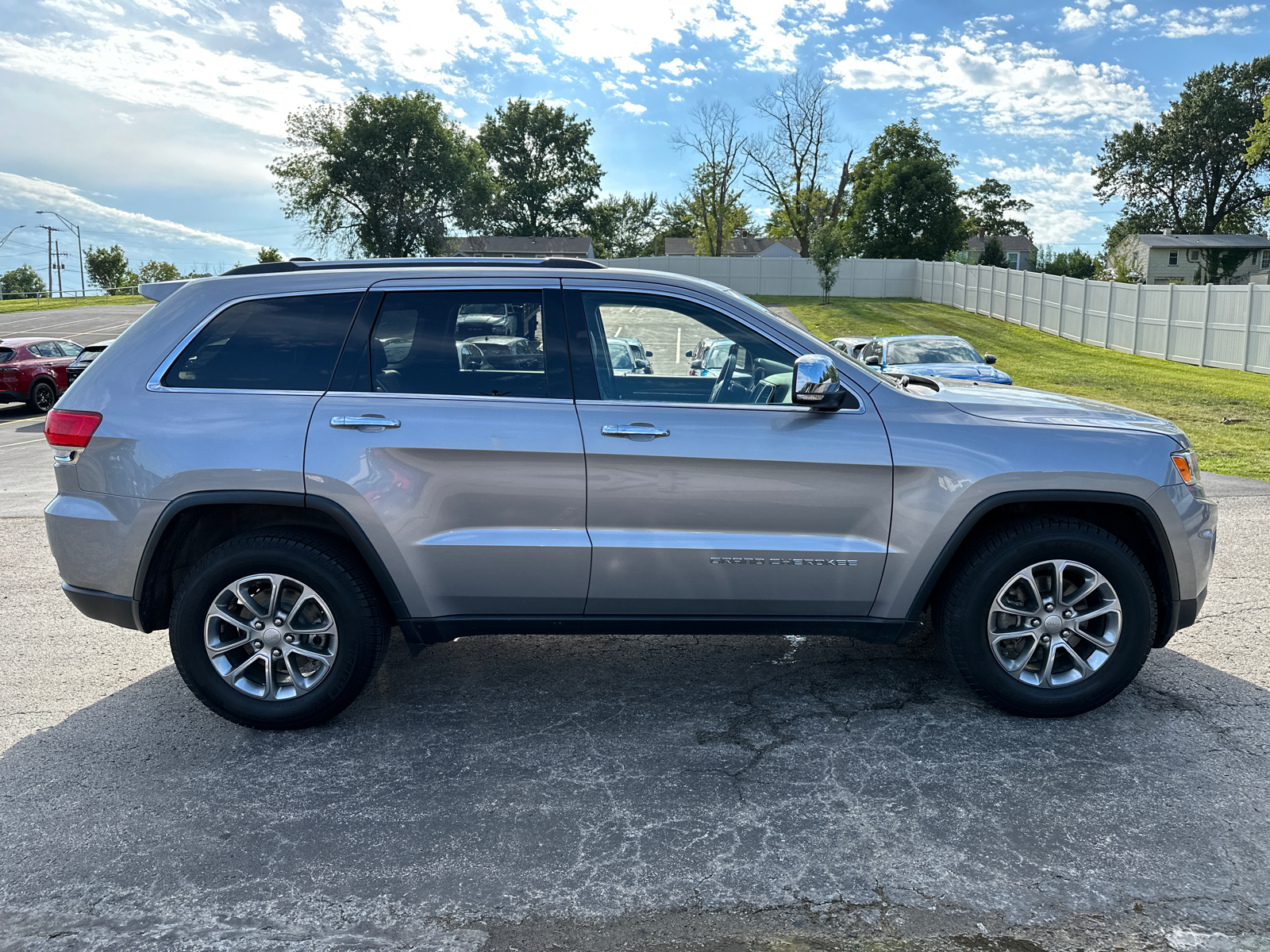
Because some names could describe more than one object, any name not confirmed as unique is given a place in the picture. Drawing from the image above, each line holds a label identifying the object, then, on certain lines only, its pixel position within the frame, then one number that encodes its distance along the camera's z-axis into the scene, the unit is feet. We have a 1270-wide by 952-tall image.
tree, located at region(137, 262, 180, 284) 315.99
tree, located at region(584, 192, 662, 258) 285.23
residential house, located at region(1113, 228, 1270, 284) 220.23
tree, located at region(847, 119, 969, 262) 213.66
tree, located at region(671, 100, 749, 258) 215.92
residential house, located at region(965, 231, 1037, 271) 256.93
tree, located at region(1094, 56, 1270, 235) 235.81
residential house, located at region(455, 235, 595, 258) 221.87
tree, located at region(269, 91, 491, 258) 200.44
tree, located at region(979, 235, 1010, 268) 218.38
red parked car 60.18
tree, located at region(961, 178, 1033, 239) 335.47
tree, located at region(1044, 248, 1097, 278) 257.75
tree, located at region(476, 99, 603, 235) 277.44
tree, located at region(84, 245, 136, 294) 257.55
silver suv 12.64
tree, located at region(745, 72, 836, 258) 207.62
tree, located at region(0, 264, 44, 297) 369.50
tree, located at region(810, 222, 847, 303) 157.28
